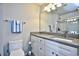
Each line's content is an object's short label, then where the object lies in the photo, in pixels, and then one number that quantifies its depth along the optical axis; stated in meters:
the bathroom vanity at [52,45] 1.06
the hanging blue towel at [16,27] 1.20
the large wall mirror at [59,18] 1.21
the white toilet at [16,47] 1.19
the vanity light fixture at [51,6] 1.19
